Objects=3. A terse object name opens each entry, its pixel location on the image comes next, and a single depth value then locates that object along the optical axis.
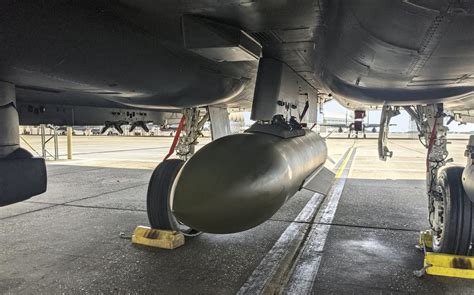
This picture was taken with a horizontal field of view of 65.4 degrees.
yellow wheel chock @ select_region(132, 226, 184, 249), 4.22
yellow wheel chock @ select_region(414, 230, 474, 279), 3.39
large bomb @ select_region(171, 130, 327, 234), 2.00
